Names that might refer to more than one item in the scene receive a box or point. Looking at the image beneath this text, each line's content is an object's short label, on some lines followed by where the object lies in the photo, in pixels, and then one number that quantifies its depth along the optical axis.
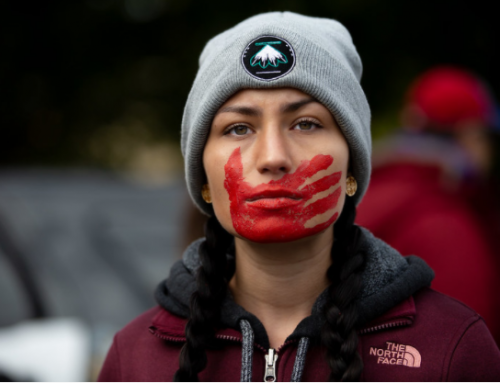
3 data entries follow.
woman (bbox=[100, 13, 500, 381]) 1.87
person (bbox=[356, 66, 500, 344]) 3.04
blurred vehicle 3.22
